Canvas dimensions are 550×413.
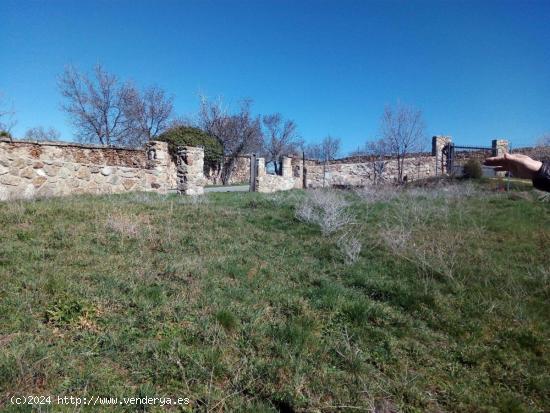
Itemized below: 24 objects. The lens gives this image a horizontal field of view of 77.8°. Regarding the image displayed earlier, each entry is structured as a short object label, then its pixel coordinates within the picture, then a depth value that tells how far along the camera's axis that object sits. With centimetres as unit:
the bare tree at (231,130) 2392
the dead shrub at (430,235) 414
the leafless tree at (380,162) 2088
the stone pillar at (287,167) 1765
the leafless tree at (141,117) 2581
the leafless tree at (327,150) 4069
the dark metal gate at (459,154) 1878
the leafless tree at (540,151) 1900
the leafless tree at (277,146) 3570
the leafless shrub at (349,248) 422
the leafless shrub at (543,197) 848
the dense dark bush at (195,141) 1723
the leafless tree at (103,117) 2372
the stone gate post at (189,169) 966
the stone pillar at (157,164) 915
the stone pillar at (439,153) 2012
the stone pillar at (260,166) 1375
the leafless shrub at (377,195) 926
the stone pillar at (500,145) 1891
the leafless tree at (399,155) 2044
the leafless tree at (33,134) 2816
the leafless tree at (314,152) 4153
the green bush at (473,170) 1476
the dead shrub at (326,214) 546
